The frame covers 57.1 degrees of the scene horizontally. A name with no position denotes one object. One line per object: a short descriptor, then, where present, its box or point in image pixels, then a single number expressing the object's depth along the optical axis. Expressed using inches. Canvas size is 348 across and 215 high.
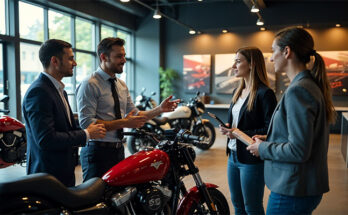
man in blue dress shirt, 85.8
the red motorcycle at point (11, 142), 149.3
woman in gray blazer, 48.7
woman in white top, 79.1
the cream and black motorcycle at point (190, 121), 237.3
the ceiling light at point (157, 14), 289.6
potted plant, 410.3
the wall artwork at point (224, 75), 394.3
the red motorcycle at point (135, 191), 58.9
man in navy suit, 66.9
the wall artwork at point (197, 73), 406.3
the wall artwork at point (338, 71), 347.9
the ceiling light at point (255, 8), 257.1
